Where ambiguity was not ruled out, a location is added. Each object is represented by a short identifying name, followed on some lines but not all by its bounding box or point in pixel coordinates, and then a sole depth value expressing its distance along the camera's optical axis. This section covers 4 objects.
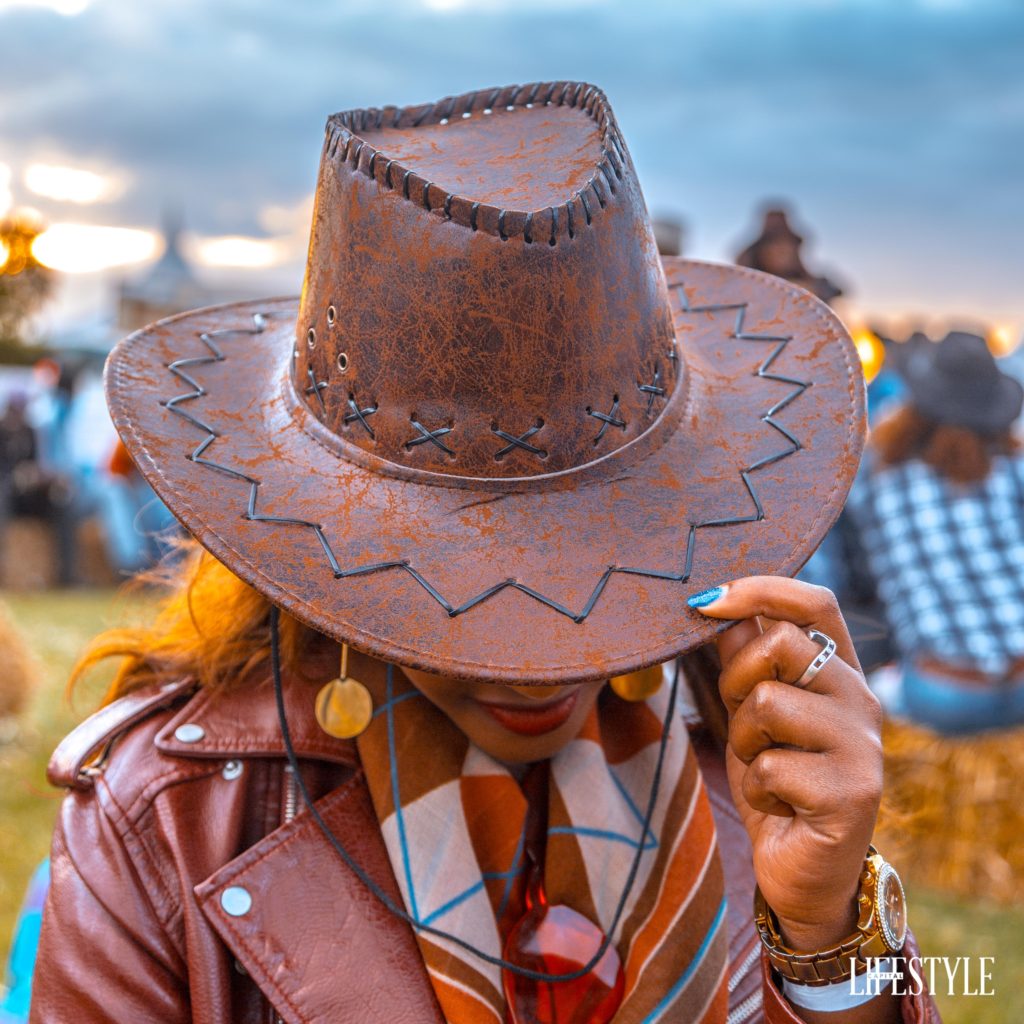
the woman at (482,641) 1.18
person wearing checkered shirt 4.28
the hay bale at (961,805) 4.38
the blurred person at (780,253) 4.55
